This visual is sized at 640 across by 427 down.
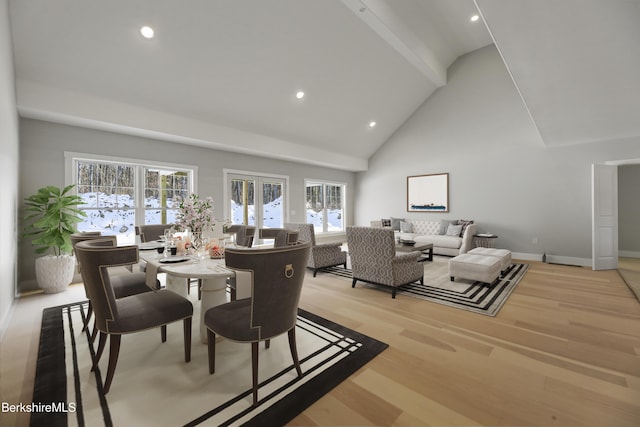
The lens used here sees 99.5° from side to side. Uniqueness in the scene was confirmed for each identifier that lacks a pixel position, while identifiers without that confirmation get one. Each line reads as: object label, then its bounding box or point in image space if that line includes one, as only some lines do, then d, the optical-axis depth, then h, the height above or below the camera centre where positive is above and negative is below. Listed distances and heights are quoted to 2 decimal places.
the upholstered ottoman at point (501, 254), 4.55 -0.75
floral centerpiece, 2.51 -0.01
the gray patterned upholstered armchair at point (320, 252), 4.55 -0.73
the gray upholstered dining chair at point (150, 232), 3.60 -0.24
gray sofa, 6.13 -0.57
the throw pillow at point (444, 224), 6.86 -0.33
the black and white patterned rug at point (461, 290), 3.31 -1.12
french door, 6.36 +0.34
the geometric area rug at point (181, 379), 1.57 -1.16
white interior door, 4.98 -0.11
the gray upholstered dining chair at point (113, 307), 1.69 -0.66
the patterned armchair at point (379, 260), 3.57 -0.67
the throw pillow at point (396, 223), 7.86 -0.33
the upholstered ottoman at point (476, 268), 3.95 -0.85
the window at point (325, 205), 8.44 +0.24
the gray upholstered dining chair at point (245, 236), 3.21 -0.28
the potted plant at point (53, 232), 3.67 -0.25
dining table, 1.79 -0.40
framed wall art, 7.38 +0.53
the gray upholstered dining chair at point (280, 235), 2.82 -0.26
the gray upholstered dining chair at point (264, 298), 1.56 -0.53
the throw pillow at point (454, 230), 6.46 -0.45
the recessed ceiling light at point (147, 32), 3.47 +2.36
